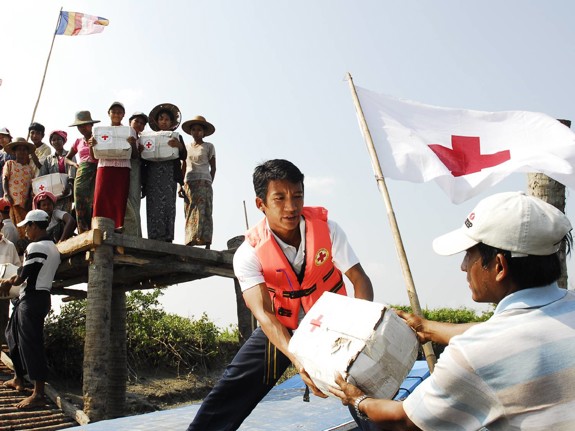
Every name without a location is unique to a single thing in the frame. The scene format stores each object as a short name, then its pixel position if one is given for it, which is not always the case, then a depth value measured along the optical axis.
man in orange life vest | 3.17
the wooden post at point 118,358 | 8.38
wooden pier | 6.56
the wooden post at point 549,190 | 5.82
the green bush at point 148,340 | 9.76
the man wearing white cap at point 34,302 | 6.05
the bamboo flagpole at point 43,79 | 9.72
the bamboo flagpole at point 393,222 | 3.12
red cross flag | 4.27
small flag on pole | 11.16
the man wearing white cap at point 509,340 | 1.66
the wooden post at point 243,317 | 9.07
